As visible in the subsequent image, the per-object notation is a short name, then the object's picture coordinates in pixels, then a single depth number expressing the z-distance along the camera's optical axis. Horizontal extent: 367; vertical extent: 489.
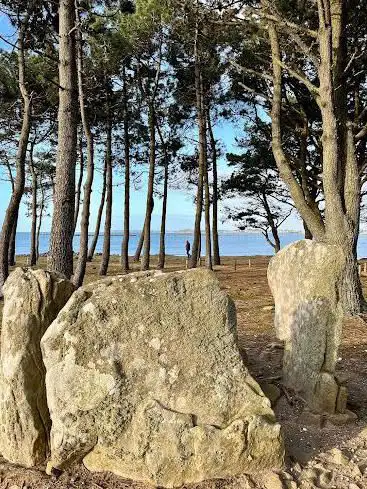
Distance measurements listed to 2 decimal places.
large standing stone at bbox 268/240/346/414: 3.88
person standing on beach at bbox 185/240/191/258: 23.94
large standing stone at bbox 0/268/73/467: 3.06
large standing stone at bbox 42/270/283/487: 2.87
